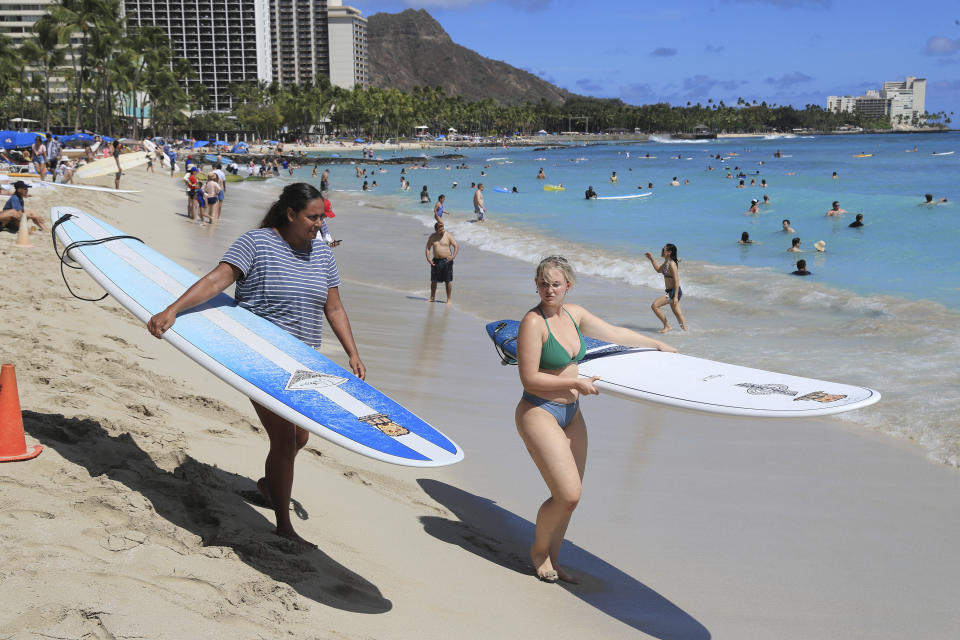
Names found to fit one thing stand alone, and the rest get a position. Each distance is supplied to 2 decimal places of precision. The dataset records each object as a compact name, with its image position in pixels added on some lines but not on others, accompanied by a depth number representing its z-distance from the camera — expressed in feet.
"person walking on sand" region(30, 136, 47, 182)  84.59
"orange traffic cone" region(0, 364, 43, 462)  12.87
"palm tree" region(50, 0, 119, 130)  185.57
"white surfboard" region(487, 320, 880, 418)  13.33
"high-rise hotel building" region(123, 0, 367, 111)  535.19
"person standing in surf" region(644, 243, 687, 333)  35.86
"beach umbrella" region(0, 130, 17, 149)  131.81
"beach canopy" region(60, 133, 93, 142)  165.78
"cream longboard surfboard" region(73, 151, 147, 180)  103.35
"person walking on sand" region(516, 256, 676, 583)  12.14
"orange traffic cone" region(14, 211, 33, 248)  36.45
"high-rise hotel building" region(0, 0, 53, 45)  435.12
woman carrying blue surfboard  11.73
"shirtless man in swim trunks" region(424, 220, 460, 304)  40.47
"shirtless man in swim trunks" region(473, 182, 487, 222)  90.22
